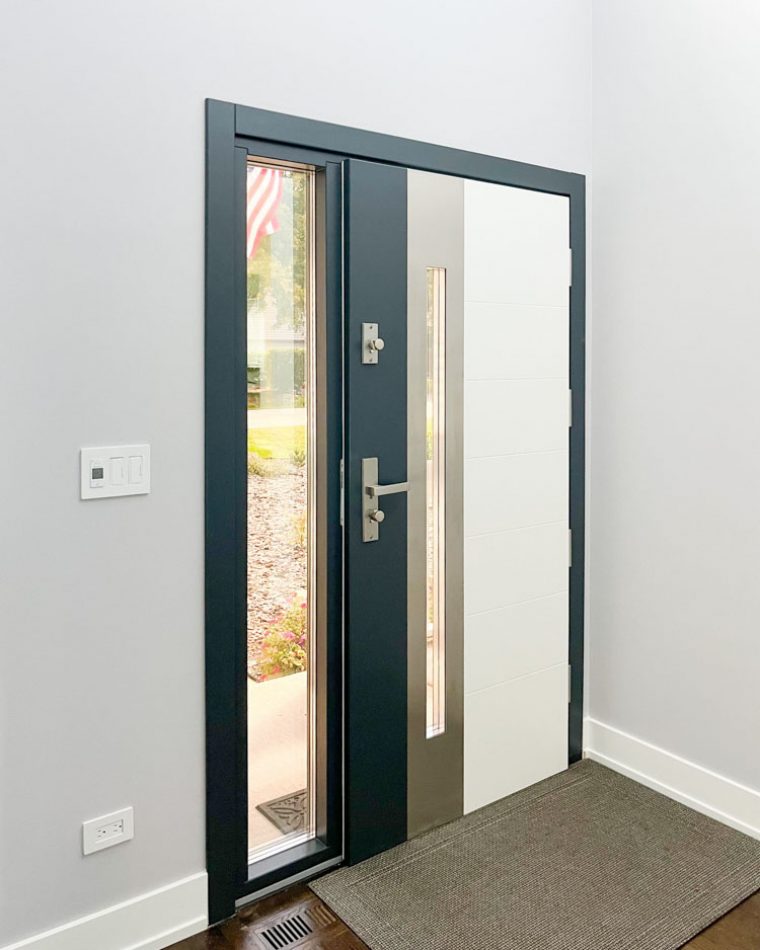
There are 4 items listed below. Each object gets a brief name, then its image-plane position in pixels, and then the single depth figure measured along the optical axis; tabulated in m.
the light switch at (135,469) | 1.92
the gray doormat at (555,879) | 2.05
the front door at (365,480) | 2.10
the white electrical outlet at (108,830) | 1.91
